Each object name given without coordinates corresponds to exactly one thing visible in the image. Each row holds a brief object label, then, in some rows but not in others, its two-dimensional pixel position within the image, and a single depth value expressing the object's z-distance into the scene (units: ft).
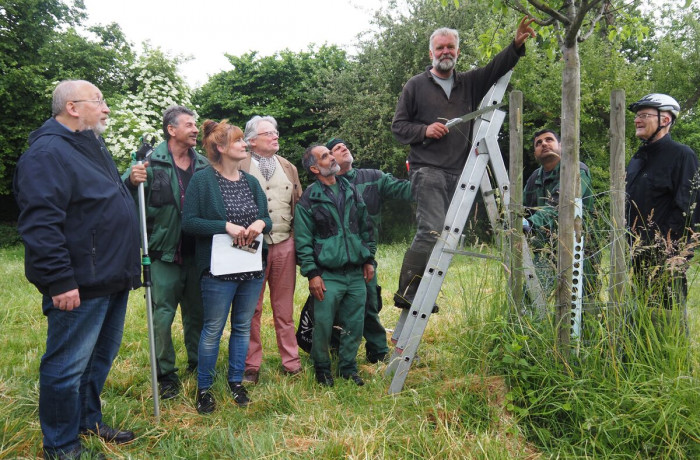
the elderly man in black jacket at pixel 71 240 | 9.36
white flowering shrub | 30.04
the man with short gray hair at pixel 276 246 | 15.55
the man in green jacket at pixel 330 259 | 14.46
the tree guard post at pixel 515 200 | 10.88
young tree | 10.18
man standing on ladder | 13.46
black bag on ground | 16.30
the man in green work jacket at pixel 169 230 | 13.84
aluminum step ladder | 12.20
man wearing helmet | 12.70
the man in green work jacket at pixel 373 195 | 15.92
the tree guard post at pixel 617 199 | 10.19
